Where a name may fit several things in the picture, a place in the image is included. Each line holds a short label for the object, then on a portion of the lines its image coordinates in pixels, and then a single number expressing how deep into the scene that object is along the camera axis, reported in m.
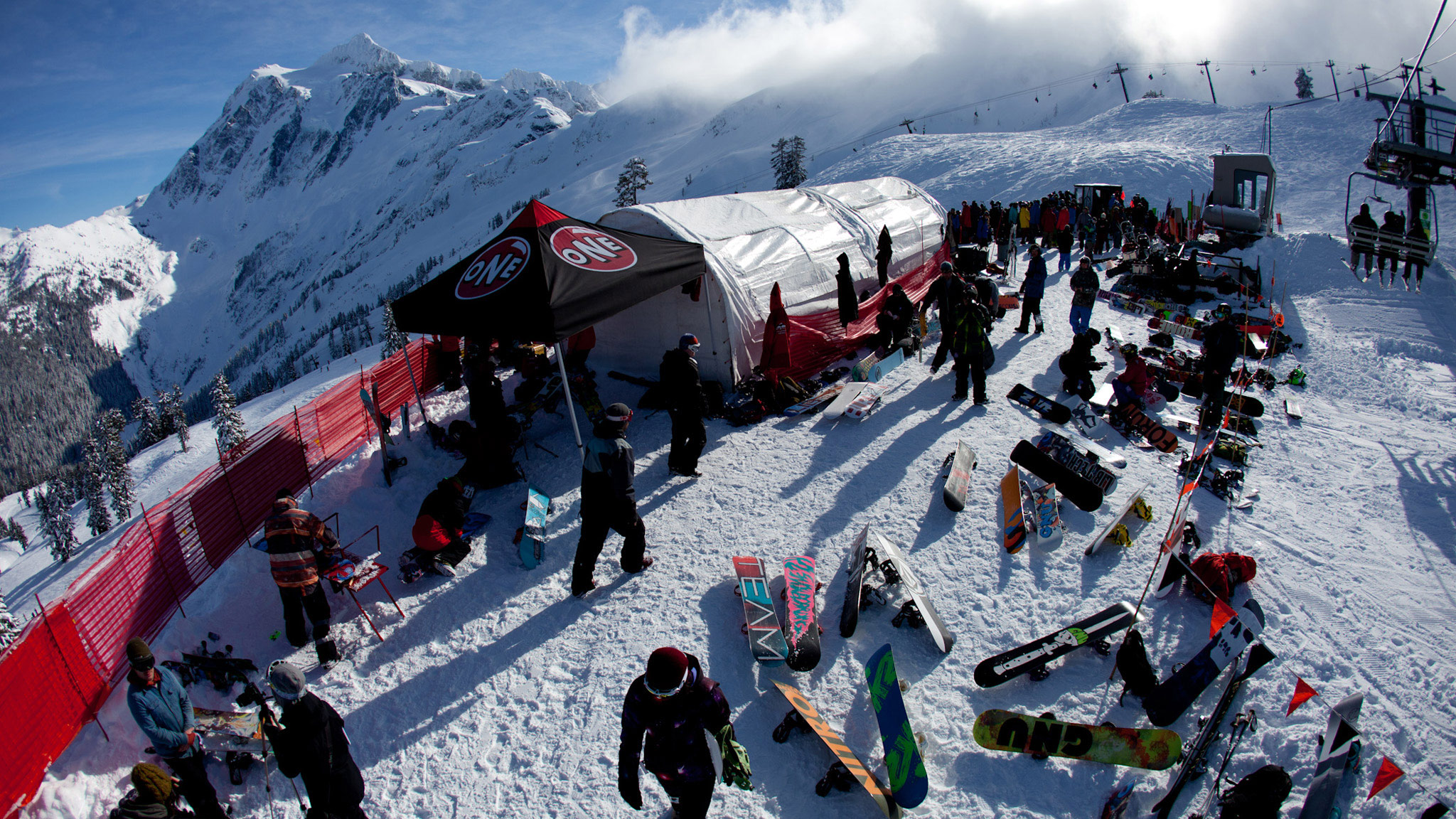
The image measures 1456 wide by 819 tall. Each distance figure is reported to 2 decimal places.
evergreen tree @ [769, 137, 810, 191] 60.06
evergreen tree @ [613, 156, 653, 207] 67.44
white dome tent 10.49
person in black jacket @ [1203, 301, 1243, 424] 9.34
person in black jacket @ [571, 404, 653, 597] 5.78
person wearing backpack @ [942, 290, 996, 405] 9.16
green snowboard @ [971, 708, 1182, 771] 4.23
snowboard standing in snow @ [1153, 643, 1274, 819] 4.00
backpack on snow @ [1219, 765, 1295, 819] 3.74
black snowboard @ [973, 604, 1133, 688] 4.90
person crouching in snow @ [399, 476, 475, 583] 6.70
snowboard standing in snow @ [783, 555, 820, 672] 5.14
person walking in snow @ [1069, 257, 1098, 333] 11.54
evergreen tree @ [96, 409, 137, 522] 65.06
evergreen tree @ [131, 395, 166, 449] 85.19
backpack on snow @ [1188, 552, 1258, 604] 5.64
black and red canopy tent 7.46
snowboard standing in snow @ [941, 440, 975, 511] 7.05
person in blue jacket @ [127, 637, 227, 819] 4.21
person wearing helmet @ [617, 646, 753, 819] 3.48
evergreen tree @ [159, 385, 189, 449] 79.20
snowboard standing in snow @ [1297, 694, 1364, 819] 3.81
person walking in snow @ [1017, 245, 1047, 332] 12.18
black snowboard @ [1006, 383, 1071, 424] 9.19
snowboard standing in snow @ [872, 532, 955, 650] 5.31
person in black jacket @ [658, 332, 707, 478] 7.85
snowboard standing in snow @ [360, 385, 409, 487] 8.37
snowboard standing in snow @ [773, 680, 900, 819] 4.05
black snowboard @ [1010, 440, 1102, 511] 6.98
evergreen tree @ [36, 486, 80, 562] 68.06
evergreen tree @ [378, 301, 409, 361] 53.55
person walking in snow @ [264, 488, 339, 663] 5.59
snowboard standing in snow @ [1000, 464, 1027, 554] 6.40
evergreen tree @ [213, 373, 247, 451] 58.91
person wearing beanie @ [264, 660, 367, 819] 3.70
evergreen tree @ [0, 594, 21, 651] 18.02
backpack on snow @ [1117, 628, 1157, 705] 4.77
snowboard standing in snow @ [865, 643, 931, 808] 4.04
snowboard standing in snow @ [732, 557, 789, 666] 5.26
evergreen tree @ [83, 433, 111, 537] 72.31
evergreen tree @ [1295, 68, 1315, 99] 81.50
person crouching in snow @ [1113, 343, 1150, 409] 9.57
